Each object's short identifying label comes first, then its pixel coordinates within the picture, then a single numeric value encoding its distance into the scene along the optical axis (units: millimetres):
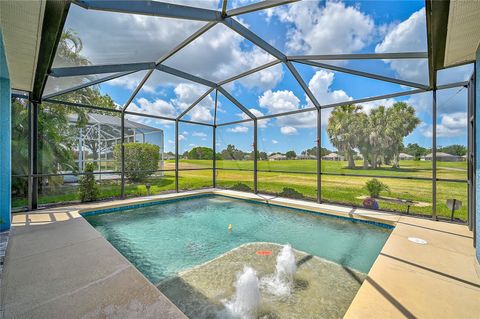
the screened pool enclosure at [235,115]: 4094
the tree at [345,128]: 7598
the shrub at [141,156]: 9484
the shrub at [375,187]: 6926
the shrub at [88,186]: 6637
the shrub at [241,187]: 9319
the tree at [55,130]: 5617
